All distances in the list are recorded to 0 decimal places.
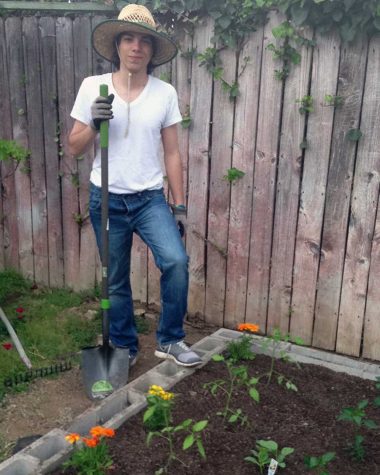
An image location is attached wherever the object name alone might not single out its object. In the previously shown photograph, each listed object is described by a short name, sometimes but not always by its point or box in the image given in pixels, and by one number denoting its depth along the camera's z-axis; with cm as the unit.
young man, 333
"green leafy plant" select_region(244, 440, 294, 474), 236
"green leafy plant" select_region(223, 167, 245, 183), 420
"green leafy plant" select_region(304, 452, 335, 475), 230
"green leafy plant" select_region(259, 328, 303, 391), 310
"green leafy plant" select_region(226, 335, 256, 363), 348
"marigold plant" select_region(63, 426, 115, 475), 229
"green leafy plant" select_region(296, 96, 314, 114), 384
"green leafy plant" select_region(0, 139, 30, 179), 351
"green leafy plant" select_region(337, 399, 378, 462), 251
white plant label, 232
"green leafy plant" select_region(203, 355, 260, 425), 275
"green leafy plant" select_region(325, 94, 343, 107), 375
